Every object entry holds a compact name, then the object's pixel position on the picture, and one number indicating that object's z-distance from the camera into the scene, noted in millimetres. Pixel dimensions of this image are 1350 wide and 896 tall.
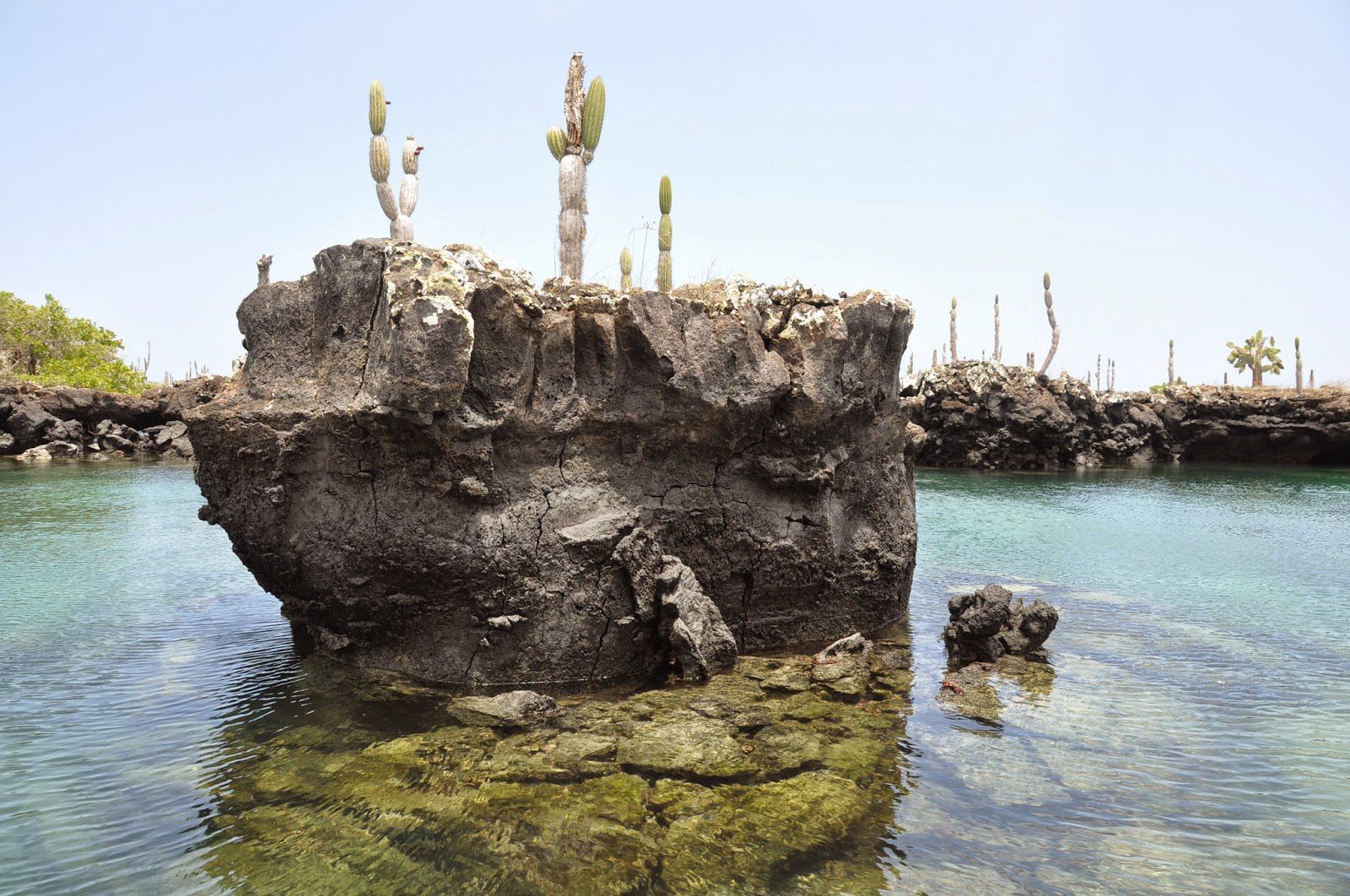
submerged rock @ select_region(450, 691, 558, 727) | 7066
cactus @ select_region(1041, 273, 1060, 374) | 56781
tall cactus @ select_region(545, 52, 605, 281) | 17719
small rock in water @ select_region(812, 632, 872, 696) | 8336
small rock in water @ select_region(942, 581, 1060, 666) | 9445
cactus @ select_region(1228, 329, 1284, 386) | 61312
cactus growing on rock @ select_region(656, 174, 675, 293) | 18266
